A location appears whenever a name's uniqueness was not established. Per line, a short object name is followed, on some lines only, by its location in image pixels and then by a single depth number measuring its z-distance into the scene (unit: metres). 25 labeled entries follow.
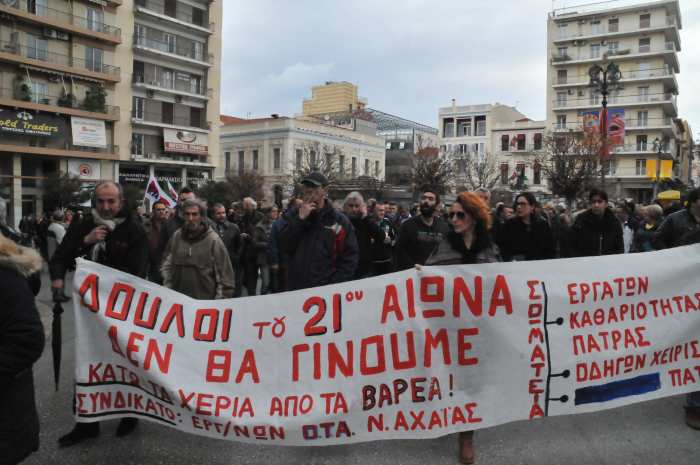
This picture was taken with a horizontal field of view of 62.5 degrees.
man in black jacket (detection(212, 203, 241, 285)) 8.14
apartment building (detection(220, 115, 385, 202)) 50.53
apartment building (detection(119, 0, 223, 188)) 41.59
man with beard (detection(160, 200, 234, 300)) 4.77
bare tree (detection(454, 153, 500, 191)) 51.38
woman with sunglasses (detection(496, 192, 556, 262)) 6.27
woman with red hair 3.93
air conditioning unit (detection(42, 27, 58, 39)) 36.25
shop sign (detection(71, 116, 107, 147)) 37.25
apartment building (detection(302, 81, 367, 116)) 77.25
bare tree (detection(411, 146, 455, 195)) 38.80
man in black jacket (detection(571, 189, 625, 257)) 6.11
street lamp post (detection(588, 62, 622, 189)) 16.98
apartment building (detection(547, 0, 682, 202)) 58.75
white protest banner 3.40
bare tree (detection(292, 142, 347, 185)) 45.66
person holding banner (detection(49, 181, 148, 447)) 3.98
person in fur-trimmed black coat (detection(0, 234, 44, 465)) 2.20
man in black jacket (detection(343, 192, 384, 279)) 7.41
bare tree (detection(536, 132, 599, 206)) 27.78
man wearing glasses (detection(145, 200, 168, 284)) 7.32
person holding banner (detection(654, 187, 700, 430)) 4.60
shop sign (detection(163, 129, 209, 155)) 42.97
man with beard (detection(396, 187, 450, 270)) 6.30
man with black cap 4.59
